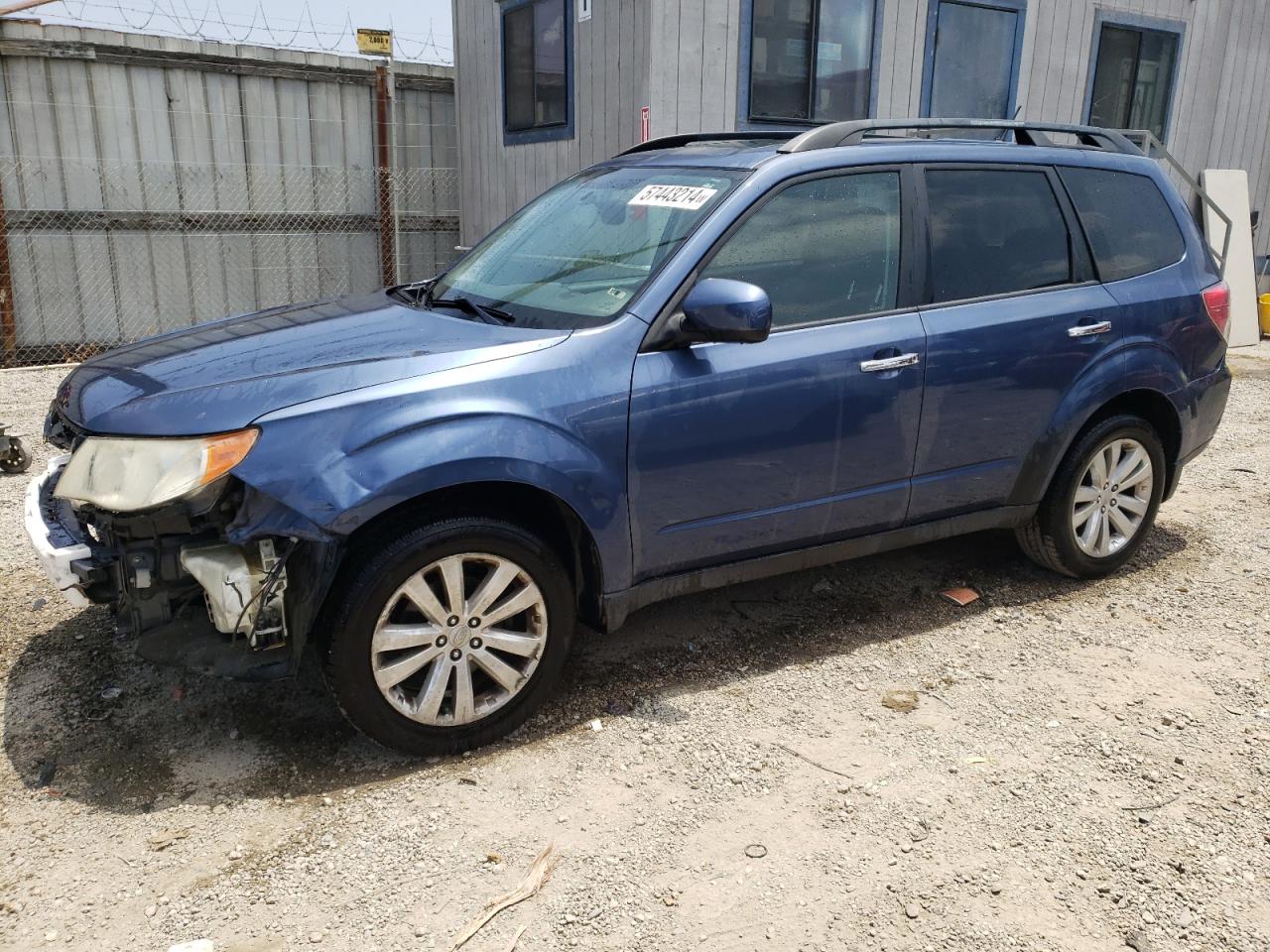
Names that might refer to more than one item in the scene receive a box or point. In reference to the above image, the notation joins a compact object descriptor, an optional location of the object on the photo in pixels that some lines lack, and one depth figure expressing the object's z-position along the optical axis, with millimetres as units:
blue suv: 3016
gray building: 8195
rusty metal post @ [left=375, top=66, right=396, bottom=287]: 10164
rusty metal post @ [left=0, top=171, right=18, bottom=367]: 8664
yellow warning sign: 9953
